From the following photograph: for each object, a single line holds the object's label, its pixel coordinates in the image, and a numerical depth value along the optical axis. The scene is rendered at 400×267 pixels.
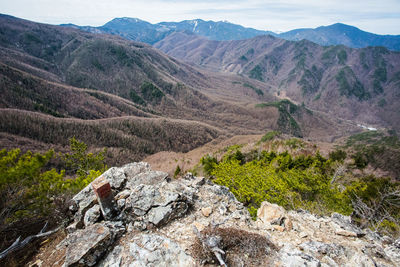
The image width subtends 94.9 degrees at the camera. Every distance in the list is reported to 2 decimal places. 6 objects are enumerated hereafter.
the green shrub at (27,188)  13.91
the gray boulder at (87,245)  10.18
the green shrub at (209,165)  47.41
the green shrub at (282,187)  23.16
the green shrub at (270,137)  98.94
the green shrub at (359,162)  49.96
